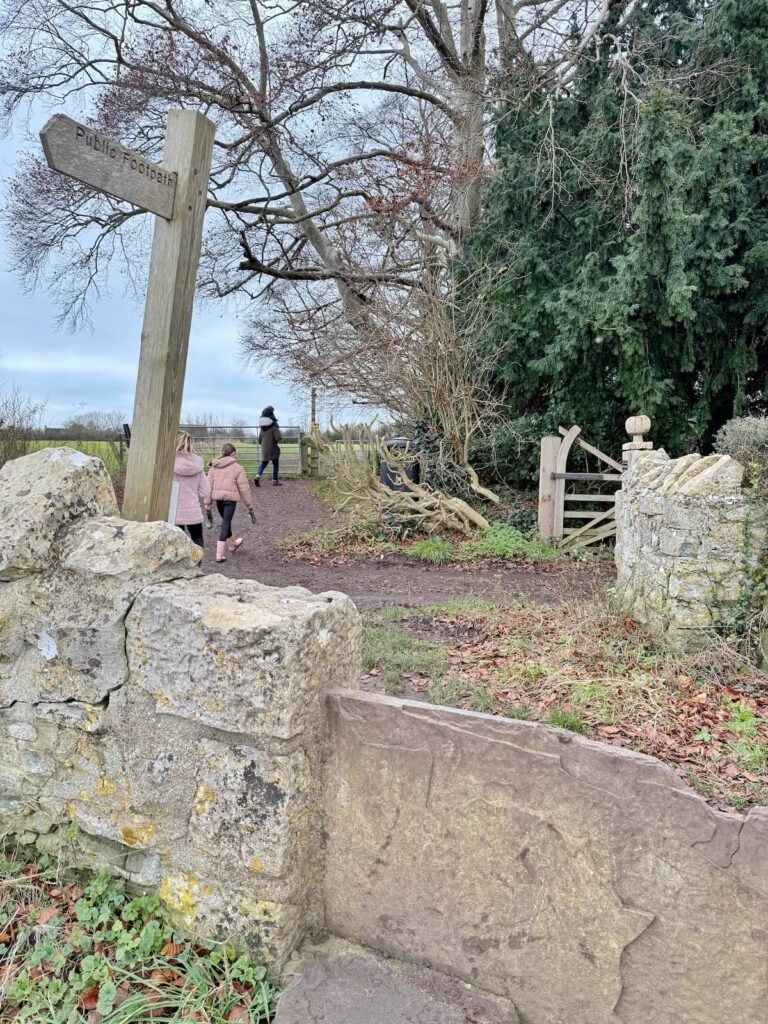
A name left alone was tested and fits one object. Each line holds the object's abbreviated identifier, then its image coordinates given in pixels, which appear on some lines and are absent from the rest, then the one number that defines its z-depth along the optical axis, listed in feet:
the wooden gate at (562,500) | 29.73
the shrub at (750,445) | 14.96
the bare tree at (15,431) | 33.17
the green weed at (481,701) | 12.03
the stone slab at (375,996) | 5.45
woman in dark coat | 53.62
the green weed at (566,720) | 11.24
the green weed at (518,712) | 11.59
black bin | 32.83
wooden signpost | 9.71
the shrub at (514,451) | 33.06
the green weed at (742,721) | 11.25
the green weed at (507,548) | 28.45
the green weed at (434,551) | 28.55
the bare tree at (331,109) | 36.52
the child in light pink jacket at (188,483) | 23.75
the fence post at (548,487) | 30.12
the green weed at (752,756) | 10.22
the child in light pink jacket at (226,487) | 28.50
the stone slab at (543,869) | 5.16
